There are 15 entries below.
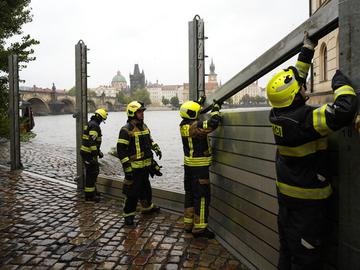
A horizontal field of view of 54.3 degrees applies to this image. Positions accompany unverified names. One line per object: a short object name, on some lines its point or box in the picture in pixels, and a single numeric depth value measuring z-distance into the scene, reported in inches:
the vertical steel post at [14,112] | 413.4
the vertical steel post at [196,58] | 229.8
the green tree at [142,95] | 5328.7
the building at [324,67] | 121.6
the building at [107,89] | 7268.7
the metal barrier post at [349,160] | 92.2
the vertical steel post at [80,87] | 318.7
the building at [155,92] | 7074.8
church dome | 7774.6
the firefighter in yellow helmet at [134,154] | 228.5
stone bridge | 3395.4
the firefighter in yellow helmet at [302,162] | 102.7
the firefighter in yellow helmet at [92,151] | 285.3
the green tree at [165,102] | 5870.1
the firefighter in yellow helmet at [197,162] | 195.8
